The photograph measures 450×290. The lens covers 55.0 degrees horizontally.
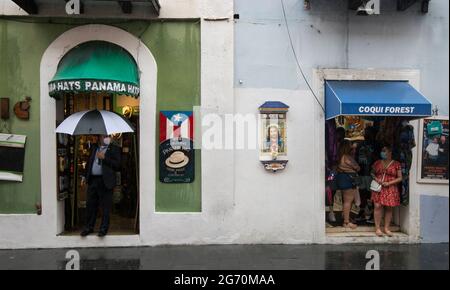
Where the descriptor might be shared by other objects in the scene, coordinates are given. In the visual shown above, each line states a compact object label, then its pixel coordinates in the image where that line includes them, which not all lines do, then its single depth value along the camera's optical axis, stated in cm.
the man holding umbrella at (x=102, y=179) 742
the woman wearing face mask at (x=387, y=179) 780
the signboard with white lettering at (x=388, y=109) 707
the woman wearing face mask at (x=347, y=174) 802
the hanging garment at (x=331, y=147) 815
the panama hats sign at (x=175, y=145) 759
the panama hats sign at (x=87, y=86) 671
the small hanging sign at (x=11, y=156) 739
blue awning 708
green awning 674
